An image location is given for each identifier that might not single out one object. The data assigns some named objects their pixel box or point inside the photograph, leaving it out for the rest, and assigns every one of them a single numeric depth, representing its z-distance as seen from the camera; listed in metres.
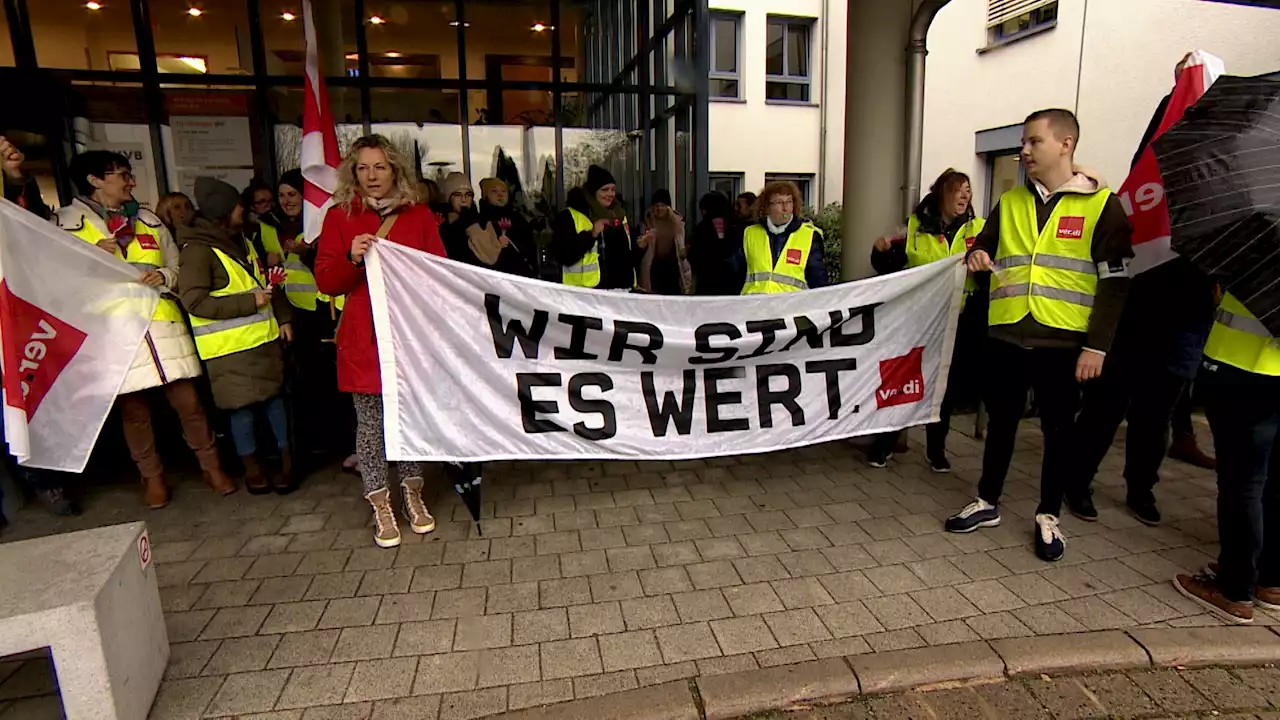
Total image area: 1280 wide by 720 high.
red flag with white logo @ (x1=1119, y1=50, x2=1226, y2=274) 3.57
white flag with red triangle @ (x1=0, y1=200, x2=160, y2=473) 3.33
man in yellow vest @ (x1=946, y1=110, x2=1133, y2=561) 3.26
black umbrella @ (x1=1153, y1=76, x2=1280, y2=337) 2.59
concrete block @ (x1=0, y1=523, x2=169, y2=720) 2.22
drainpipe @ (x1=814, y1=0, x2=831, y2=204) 15.84
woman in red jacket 3.54
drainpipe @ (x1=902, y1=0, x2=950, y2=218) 4.73
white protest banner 3.64
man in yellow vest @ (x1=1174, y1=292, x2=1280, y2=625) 2.86
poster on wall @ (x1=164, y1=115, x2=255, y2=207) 6.84
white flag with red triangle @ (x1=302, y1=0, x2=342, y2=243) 4.40
